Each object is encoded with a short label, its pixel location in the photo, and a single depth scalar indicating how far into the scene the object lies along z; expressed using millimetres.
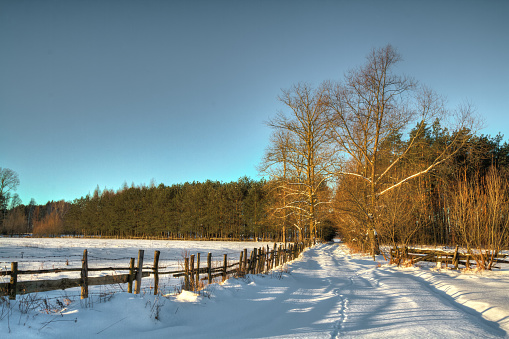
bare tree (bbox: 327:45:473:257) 18625
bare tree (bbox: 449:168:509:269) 13312
